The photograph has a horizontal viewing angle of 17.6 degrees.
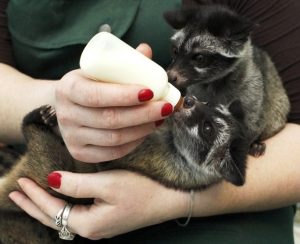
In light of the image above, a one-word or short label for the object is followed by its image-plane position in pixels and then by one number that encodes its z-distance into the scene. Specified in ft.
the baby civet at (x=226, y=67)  3.49
